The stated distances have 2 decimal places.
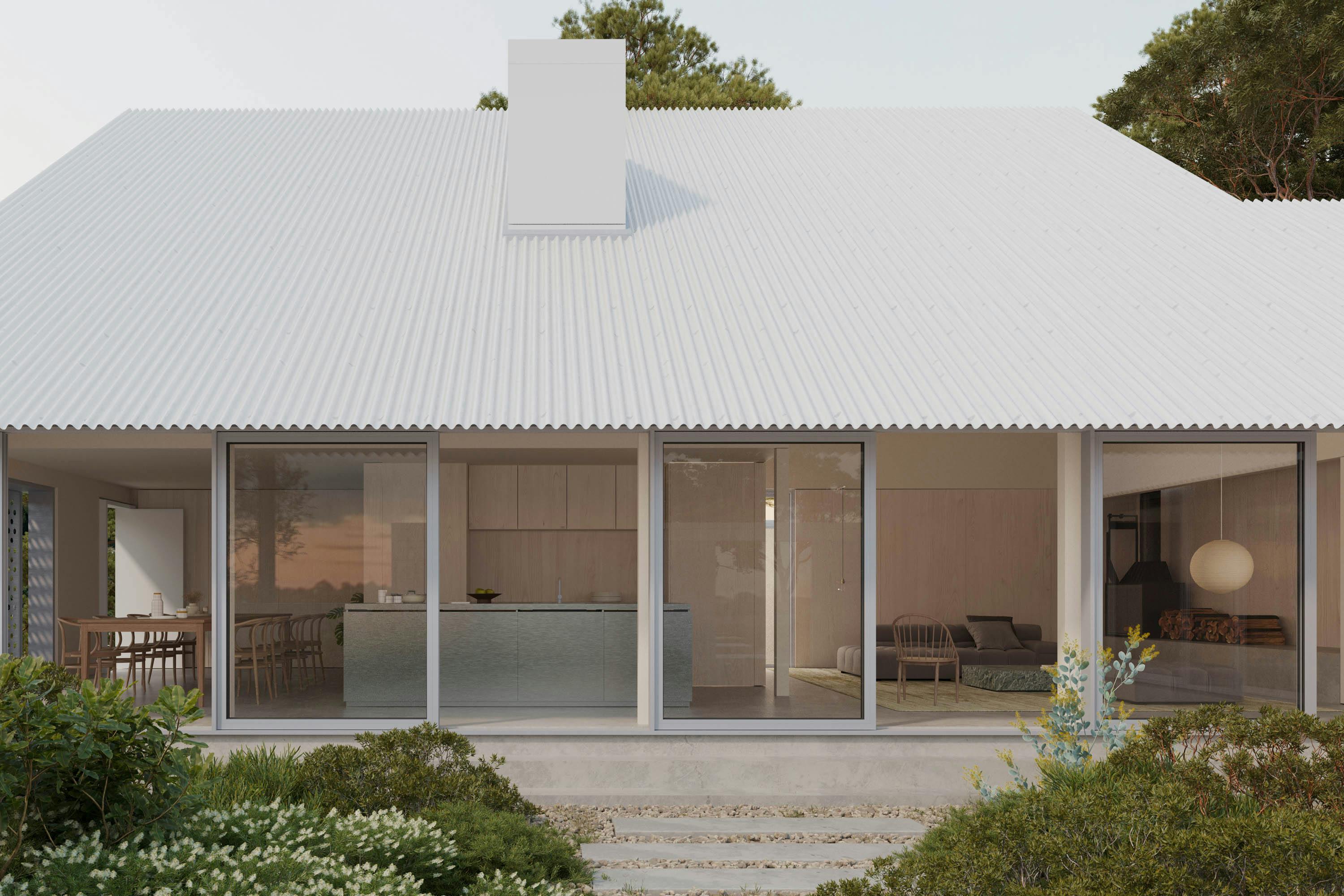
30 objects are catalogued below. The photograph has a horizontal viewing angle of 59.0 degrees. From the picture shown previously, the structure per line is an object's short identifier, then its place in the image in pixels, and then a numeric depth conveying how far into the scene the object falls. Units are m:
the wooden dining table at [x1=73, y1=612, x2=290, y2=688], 10.94
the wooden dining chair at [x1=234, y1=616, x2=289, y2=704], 9.10
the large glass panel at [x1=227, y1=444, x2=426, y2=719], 9.22
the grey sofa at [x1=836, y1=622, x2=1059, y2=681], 13.03
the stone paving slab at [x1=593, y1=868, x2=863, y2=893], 6.63
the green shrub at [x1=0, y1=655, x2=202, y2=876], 4.81
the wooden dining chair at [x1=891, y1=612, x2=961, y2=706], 11.53
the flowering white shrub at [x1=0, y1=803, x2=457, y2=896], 4.95
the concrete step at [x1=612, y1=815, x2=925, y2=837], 8.05
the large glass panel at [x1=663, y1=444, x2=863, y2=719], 9.27
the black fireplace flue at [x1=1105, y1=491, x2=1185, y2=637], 9.25
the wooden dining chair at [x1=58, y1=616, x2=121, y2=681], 11.47
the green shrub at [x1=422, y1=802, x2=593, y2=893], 6.01
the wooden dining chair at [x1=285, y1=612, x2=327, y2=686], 9.20
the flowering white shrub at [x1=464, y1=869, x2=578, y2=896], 5.63
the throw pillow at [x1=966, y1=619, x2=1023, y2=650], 14.53
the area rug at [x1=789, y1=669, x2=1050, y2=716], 9.28
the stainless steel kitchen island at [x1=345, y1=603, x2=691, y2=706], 10.20
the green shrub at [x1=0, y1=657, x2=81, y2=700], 5.24
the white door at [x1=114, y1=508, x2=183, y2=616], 16.39
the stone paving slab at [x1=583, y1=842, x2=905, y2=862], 7.32
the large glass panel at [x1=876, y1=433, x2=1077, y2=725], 16.05
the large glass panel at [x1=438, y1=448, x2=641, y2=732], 10.20
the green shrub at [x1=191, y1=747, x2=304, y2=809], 6.77
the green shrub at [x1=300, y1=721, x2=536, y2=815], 6.93
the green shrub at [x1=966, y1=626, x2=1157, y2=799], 6.62
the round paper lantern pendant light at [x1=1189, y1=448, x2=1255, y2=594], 9.29
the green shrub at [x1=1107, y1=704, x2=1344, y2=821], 5.71
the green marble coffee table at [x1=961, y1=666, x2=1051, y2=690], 12.21
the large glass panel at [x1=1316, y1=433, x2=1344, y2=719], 10.27
